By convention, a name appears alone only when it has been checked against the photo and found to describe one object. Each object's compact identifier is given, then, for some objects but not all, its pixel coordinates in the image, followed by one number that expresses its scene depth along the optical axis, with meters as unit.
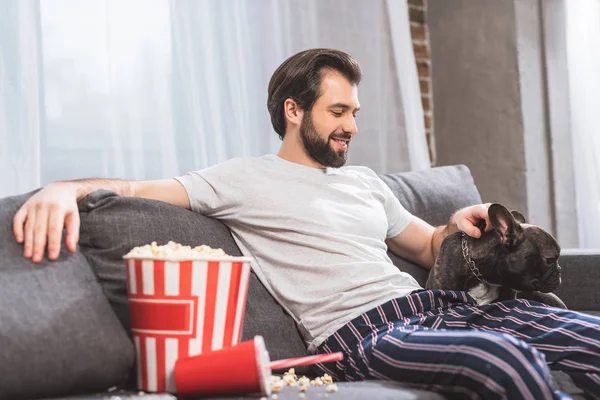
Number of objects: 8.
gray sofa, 1.43
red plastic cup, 1.37
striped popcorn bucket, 1.42
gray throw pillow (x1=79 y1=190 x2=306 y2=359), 1.76
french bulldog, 2.18
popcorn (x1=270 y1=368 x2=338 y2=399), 1.52
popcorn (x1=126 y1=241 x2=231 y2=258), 1.43
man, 1.54
